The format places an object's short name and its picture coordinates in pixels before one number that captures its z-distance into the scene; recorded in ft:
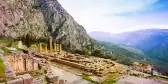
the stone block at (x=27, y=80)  17.02
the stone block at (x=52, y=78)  24.69
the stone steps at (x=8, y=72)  19.11
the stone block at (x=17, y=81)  16.43
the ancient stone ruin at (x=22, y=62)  39.50
